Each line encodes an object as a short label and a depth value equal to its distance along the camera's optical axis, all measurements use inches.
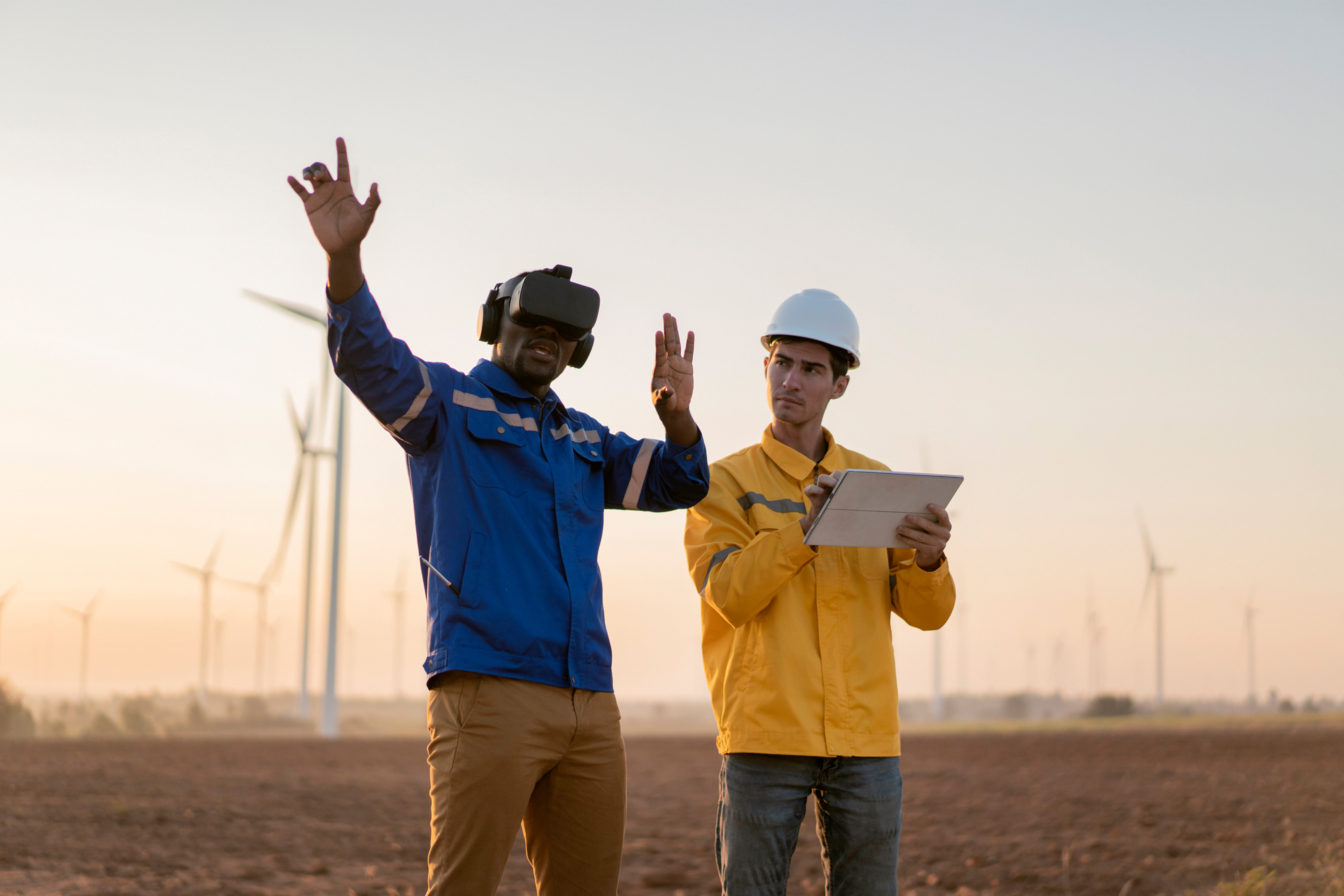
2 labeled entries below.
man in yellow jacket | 149.5
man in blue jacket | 128.2
